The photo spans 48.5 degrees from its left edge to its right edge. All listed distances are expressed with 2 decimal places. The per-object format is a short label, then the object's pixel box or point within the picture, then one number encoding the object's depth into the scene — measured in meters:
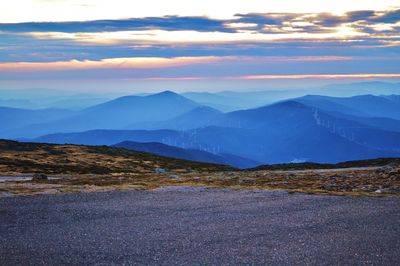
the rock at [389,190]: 37.56
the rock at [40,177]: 56.33
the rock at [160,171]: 75.88
